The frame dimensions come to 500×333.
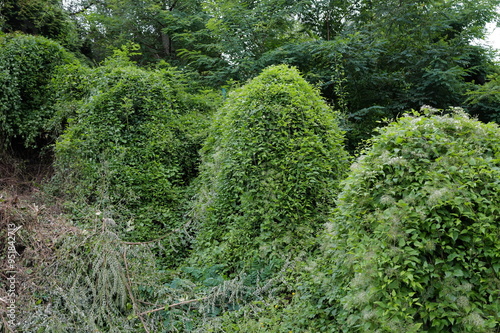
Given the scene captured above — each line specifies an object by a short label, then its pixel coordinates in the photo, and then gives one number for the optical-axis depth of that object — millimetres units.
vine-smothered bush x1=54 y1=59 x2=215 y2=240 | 5477
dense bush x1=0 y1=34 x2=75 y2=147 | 6828
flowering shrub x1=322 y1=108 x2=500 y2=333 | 2271
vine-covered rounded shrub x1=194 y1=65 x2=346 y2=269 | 4293
